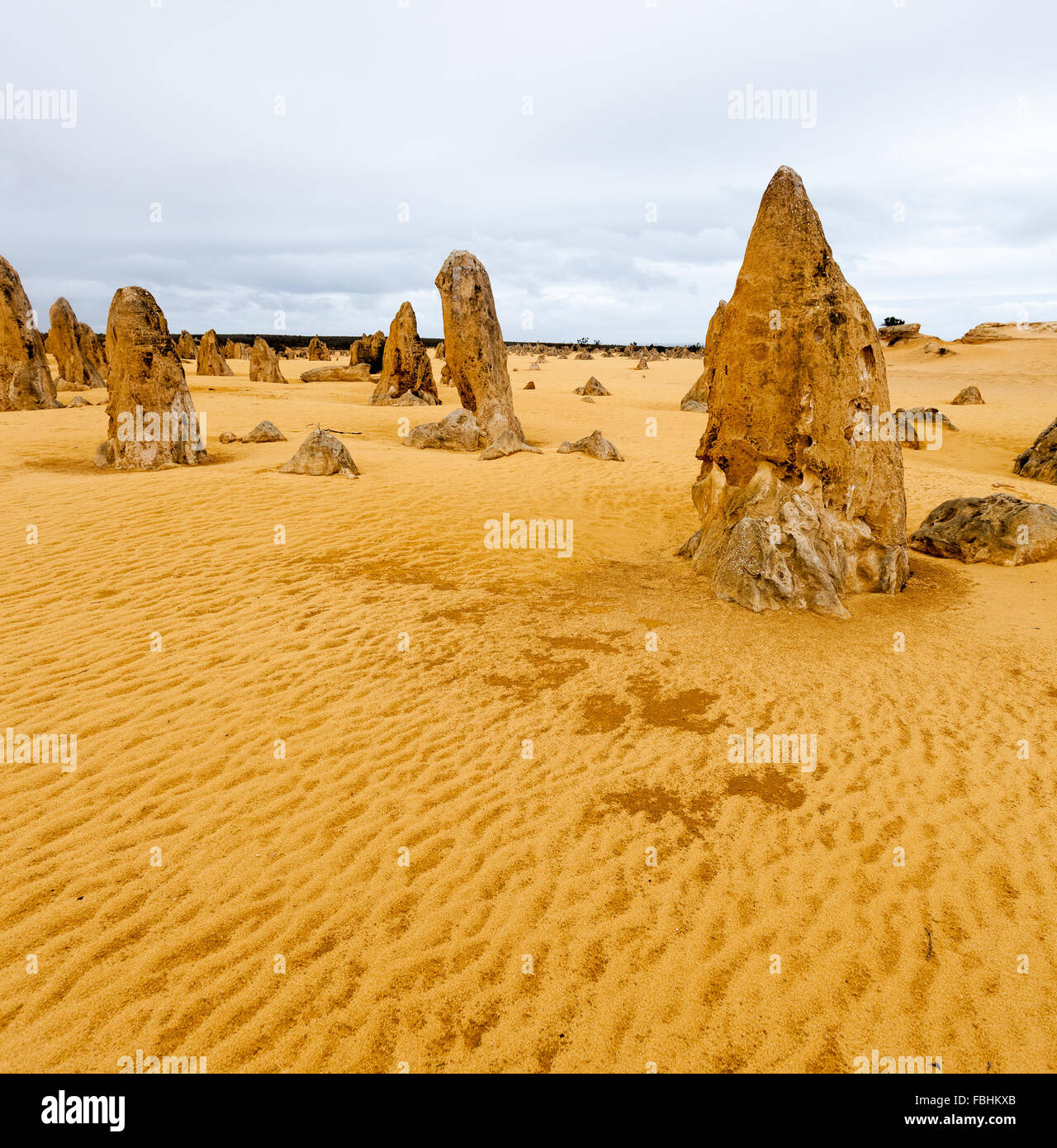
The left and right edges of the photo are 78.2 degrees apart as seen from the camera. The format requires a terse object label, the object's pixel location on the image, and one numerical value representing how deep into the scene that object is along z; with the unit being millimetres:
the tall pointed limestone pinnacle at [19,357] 19484
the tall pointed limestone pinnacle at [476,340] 16766
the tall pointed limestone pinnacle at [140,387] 12430
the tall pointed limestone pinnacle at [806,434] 7539
